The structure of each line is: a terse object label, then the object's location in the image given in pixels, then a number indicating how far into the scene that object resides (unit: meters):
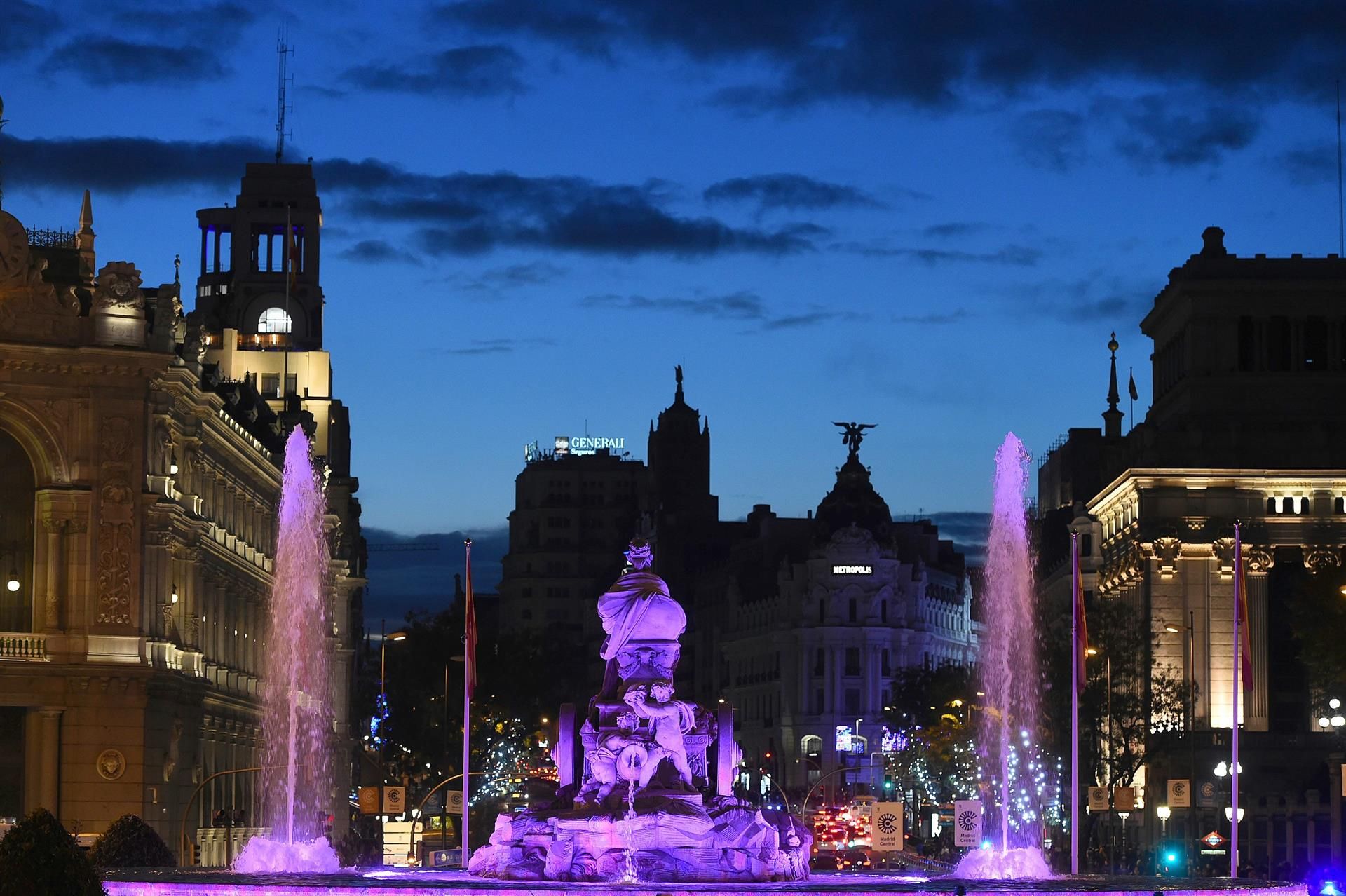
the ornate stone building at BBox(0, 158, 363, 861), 79.81
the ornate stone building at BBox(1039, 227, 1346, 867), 114.25
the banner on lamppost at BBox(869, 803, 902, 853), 75.44
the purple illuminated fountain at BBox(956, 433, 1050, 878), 61.91
